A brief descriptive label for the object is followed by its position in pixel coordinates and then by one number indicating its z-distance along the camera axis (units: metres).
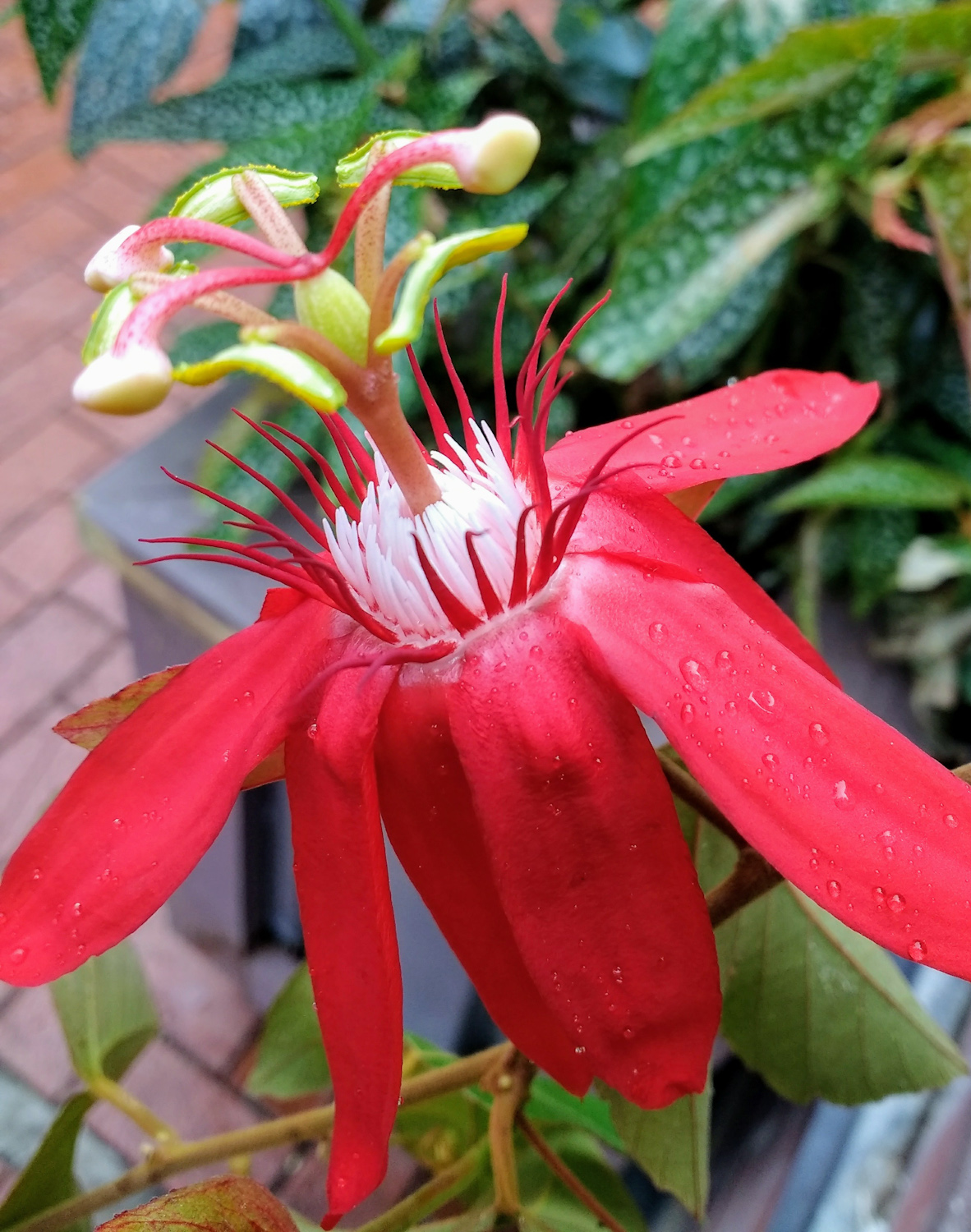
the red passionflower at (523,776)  0.09
